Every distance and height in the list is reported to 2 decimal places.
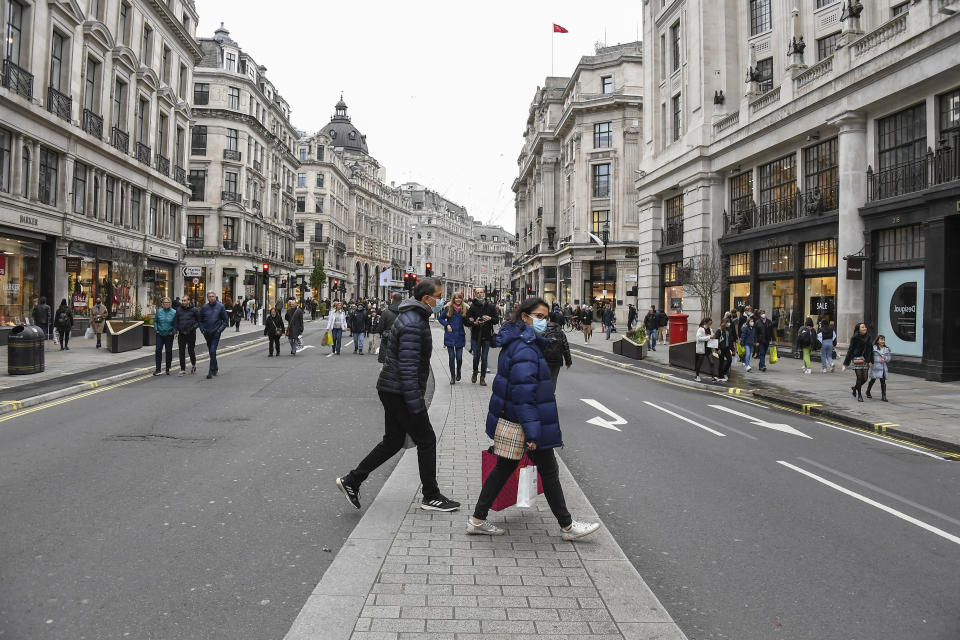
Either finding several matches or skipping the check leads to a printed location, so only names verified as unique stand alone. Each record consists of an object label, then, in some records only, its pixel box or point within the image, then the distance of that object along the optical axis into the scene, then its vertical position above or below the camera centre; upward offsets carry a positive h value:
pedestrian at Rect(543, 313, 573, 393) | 9.38 -0.38
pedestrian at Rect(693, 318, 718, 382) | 16.69 -0.46
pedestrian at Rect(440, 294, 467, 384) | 13.64 -0.04
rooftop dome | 107.21 +31.25
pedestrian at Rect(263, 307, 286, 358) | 20.86 -0.24
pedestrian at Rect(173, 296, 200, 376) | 15.10 -0.14
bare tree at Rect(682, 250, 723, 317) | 25.55 +2.02
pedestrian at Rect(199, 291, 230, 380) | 15.59 -0.03
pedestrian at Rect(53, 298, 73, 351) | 21.03 -0.28
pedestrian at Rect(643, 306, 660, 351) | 26.58 +0.02
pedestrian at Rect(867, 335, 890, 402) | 12.92 -0.69
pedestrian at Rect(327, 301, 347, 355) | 22.25 -0.15
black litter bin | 13.88 -0.76
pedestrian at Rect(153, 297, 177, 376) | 14.85 -0.21
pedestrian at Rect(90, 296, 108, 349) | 22.14 -0.08
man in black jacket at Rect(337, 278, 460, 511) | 5.24 -0.65
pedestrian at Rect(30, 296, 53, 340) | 21.48 +0.06
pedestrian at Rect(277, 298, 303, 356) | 21.52 -0.14
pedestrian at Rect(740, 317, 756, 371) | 19.38 -0.34
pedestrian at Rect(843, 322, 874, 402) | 13.03 -0.51
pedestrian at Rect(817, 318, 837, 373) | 18.80 -0.45
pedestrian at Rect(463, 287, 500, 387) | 12.95 +0.06
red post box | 24.83 -0.04
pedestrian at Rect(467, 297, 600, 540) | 4.51 -0.62
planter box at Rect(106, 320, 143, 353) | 20.17 -0.57
